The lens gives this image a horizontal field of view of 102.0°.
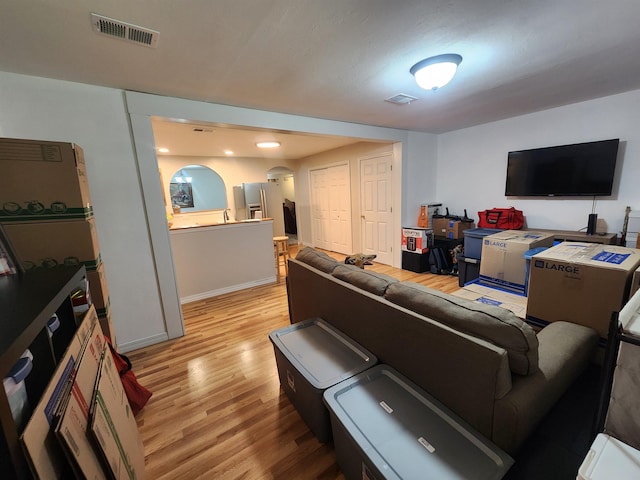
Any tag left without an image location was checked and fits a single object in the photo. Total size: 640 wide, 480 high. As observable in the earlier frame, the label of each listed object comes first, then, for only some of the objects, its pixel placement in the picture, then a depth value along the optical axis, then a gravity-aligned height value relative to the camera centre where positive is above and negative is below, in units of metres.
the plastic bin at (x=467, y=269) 3.48 -1.06
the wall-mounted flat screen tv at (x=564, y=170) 3.05 +0.21
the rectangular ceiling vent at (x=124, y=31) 1.39 +0.99
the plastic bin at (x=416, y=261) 4.36 -1.15
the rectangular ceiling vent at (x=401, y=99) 2.64 +0.99
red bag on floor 1.75 -1.20
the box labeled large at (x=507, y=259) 2.37 -0.66
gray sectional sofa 0.98 -0.73
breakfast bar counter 3.51 -0.77
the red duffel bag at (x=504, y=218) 3.82 -0.43
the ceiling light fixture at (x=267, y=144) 4.50 +0.99
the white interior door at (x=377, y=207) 4.70 -0.22
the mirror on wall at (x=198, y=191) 5.93 +0.32
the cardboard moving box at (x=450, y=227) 4.23 -0.59
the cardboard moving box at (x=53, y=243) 1.64 -0.20
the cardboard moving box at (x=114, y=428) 0.85 -0.83
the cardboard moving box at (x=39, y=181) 1.59 +0.19
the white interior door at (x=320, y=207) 6.15 -0.21
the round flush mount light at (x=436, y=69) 1.86 +0.90
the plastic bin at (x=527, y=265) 2.08 -0.62
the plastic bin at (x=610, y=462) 0.63 -0.69
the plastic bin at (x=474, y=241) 3.47 -0.68
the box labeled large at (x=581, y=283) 1.31 -0.52
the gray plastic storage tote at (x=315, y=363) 1.40 -0.95
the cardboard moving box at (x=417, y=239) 4.28 -0.75
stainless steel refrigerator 5.84 +0.01
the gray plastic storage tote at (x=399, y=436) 0.94 -0.98
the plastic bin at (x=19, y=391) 0.56 -0.40
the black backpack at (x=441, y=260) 4.27 -1.11
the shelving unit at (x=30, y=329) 0.51 -0.28
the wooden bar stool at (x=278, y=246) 4.43 -0.79
